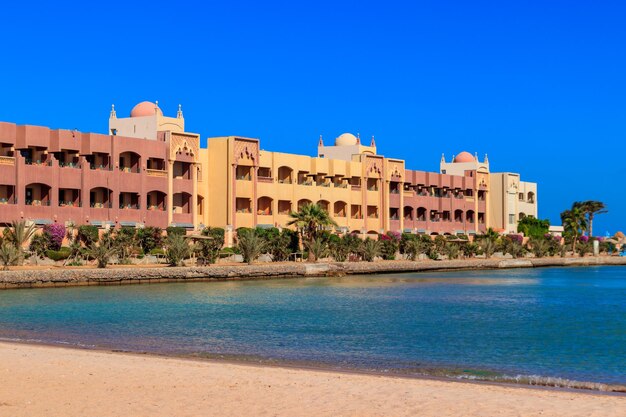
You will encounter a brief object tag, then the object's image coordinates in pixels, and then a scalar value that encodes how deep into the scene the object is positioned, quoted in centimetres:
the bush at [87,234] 5851
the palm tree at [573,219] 11188
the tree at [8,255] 4750
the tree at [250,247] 6047
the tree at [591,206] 11331
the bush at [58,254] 5419
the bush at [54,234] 5670
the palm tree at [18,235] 5062
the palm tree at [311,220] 6781
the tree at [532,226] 10606
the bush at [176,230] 6412
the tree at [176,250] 5481
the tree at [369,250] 7106
